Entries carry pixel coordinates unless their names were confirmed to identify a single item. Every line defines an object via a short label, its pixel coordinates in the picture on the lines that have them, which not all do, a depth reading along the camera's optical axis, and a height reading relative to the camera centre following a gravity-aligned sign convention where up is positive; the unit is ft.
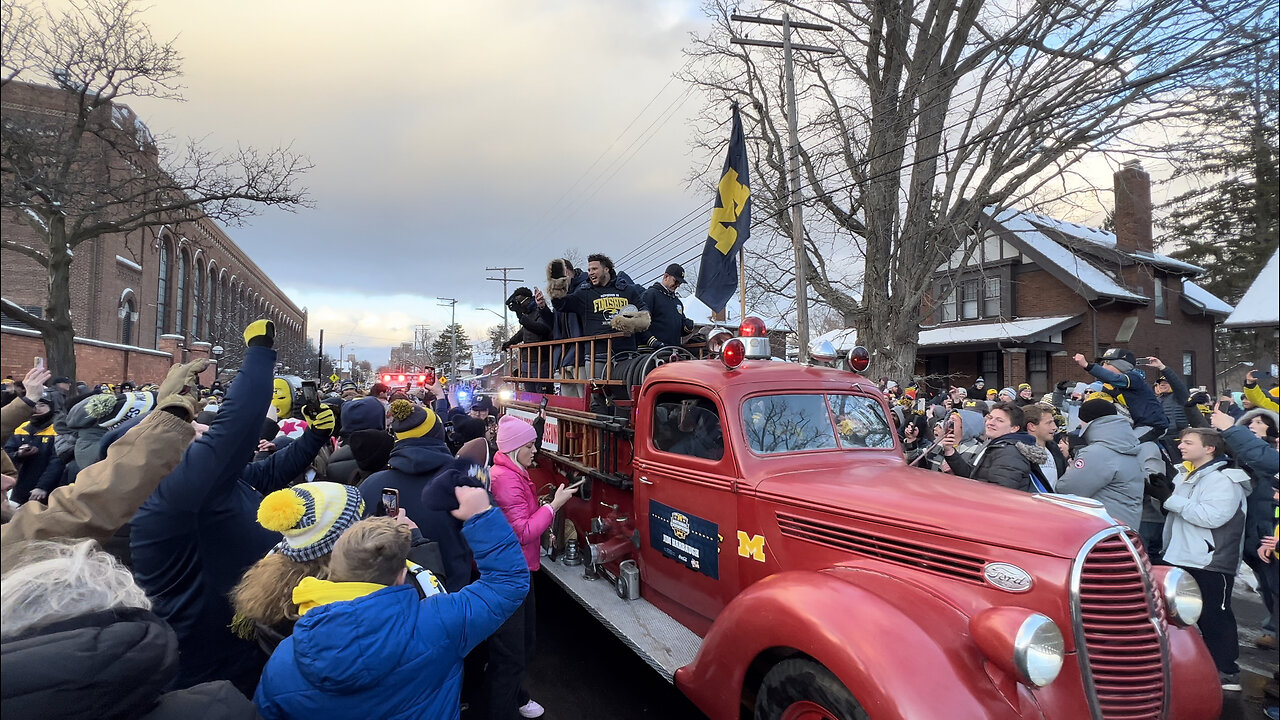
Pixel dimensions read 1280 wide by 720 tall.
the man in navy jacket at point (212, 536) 6.81 -2.09
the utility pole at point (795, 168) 39.50 +13.86
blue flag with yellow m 24.72 +5.67
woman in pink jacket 10.58 -3.14
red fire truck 7.23 -3.01
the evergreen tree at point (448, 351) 228.63 +6.80
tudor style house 43.96 +6.28
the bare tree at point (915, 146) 39.45 +16.33
